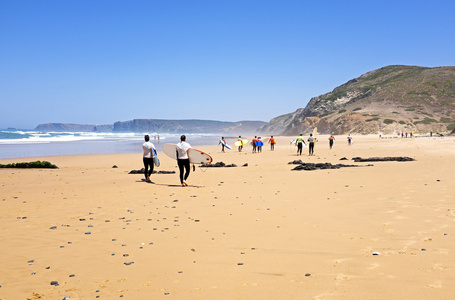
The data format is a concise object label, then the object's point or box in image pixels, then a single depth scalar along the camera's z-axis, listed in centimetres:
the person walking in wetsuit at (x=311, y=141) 2812
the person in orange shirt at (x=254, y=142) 3541
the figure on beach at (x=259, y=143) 3568
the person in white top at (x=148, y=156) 1450
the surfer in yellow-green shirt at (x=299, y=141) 2875
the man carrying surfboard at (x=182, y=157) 1334
